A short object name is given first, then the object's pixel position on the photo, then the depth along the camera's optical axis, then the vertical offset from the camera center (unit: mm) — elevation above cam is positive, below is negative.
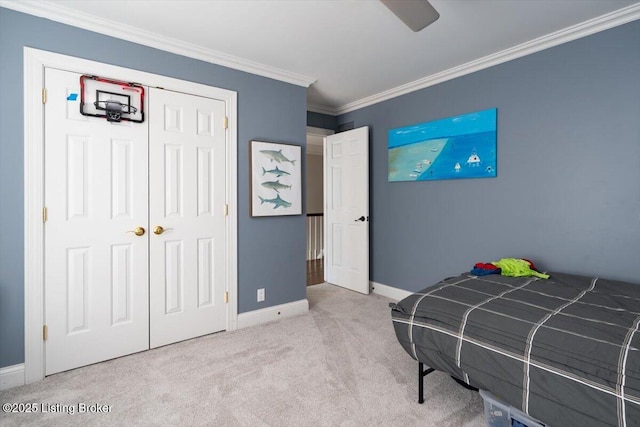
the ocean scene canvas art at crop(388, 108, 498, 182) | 2988 +672
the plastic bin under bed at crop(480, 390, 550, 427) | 1454 -972
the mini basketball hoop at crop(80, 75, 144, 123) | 2301 +848
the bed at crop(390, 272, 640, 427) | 1195 -593
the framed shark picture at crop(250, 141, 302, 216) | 3107 +331
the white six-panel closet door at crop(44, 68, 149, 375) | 2207 -178
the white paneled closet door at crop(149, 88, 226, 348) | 2605 -42
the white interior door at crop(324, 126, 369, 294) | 4031 +29
